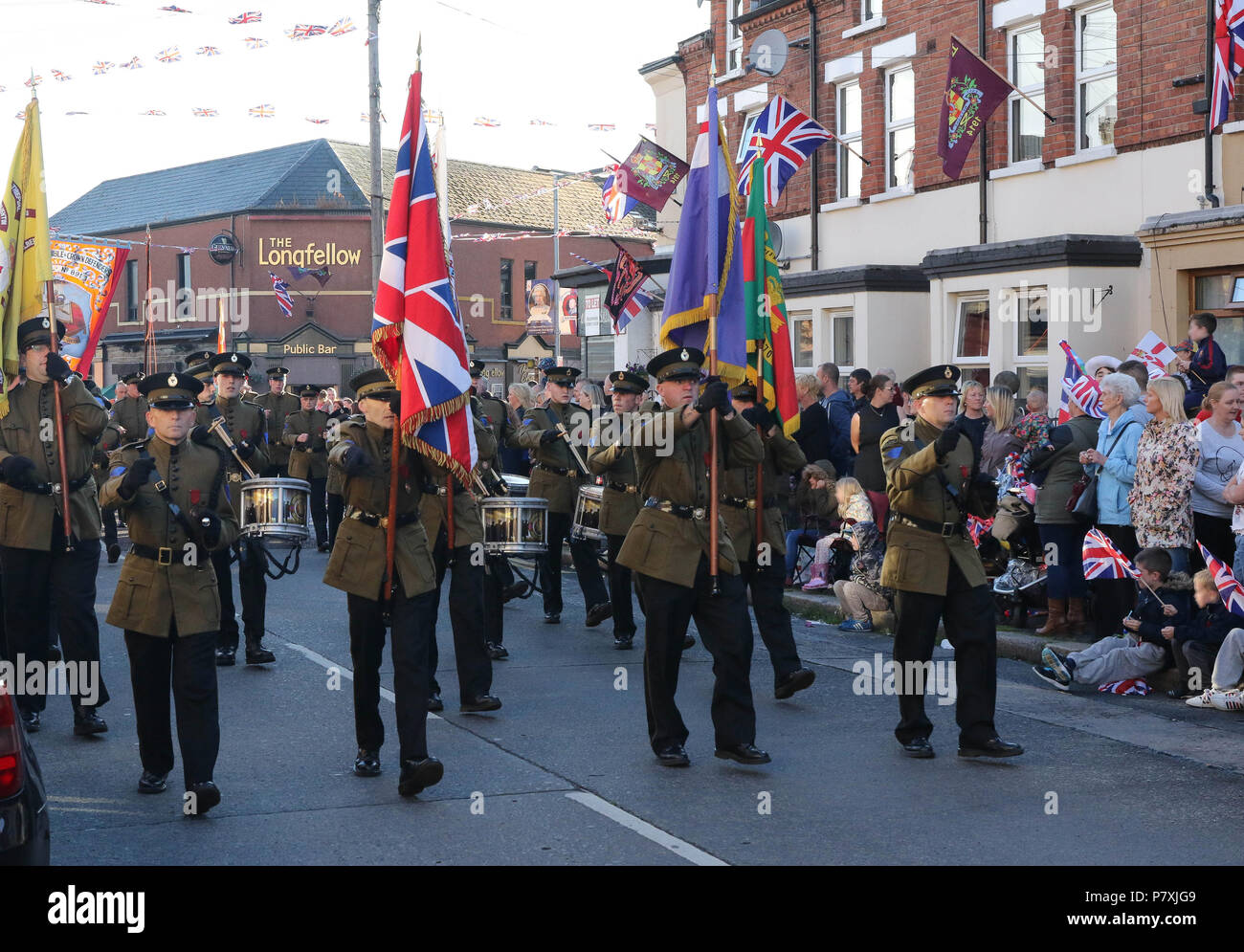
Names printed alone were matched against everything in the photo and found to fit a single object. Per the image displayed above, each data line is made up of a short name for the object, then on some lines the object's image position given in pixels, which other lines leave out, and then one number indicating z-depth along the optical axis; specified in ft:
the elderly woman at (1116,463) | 33.99
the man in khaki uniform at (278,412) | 56.95
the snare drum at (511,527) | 31.78
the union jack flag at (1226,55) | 44.29
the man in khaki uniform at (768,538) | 28.99
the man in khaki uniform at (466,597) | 28.25
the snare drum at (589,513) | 35.06
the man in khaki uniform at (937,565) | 24.71
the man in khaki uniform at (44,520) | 27.45
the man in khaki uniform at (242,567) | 33.01
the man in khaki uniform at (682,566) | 24.35
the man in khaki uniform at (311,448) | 55.62
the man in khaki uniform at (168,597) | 21.91
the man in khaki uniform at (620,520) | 35.12
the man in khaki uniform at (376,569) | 22.91
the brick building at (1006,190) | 50.55
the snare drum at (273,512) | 31.86
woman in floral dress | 32.22
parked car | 14.56
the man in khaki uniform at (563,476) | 38.88
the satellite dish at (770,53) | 70.28
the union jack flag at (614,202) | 73.72
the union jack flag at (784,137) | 60.39
